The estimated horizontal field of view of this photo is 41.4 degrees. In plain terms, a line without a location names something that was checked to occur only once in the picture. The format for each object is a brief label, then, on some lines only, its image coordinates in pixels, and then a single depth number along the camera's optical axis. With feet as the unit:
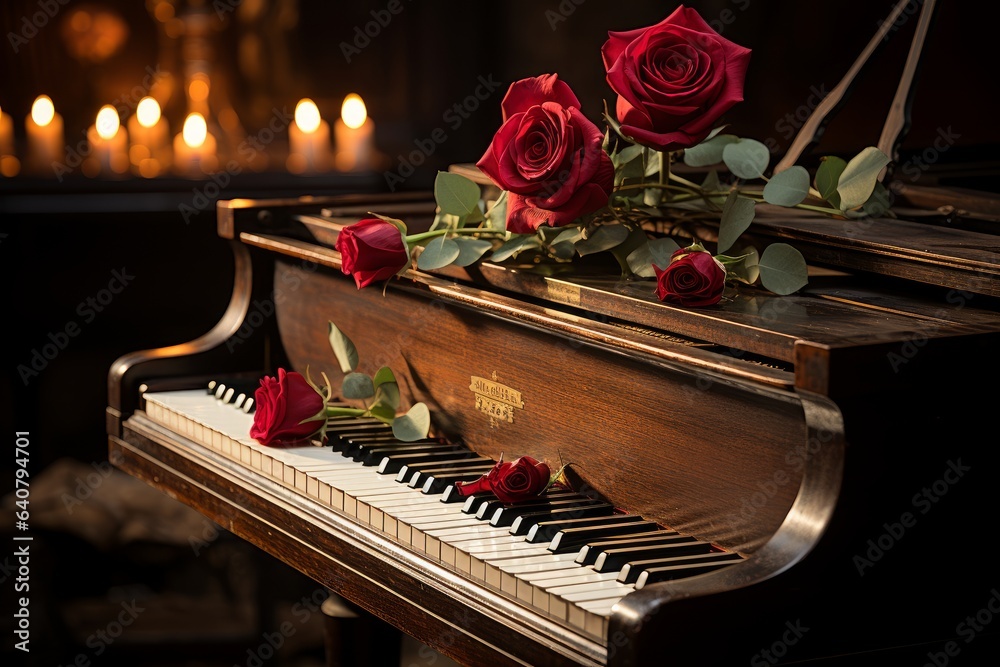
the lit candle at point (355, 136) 17.17
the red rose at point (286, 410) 7.80
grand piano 5.13
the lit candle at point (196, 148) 16.72
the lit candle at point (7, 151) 16.88
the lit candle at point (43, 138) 16.78
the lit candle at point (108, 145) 16.76
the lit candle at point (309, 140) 17.22
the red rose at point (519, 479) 6.44
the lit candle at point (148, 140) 17.19
